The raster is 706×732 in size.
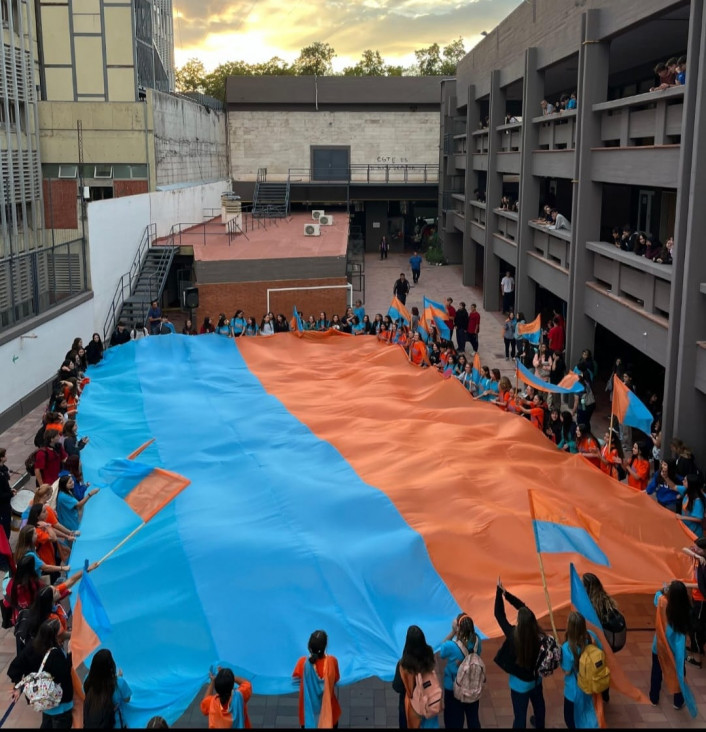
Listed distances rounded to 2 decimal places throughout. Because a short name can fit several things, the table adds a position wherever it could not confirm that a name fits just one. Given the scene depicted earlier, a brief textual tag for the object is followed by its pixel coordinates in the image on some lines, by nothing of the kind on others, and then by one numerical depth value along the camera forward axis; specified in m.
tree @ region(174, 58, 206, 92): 101.25
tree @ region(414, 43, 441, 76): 112.56
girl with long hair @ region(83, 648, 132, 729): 6.33
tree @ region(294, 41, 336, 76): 101.88
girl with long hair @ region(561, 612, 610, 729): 7.02
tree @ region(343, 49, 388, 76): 101.69
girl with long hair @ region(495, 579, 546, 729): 6.93
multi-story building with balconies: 12.73
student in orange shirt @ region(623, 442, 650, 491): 11.55
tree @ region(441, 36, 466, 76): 110.12
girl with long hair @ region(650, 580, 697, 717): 7.51
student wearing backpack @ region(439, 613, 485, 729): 6.98
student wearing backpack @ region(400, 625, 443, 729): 6.64
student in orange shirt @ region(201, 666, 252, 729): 6.46
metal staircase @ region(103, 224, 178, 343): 25.16
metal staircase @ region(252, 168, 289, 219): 45.88
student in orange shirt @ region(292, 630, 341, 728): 6.89
